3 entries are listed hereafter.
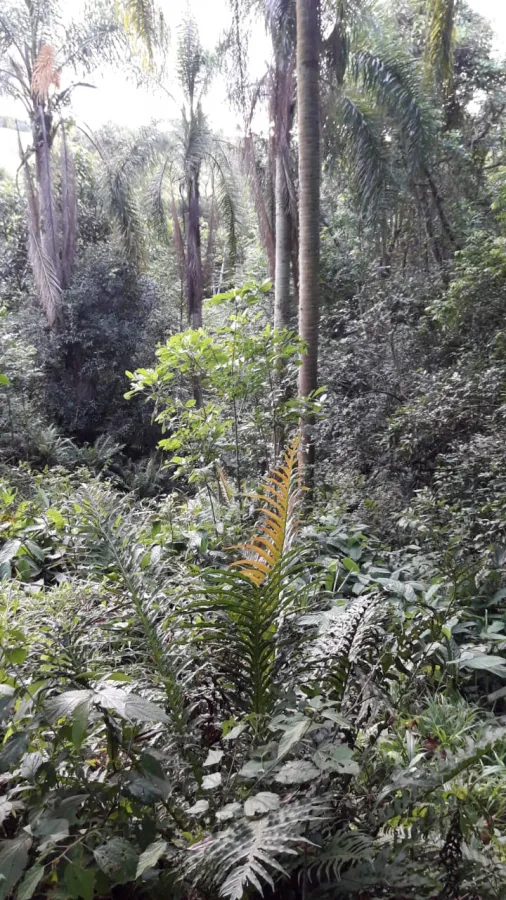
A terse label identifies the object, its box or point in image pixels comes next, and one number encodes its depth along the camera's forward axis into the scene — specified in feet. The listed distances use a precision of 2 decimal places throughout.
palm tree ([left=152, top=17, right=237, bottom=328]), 37.65
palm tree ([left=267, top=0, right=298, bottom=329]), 21.86
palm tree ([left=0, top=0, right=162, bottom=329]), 36.24
